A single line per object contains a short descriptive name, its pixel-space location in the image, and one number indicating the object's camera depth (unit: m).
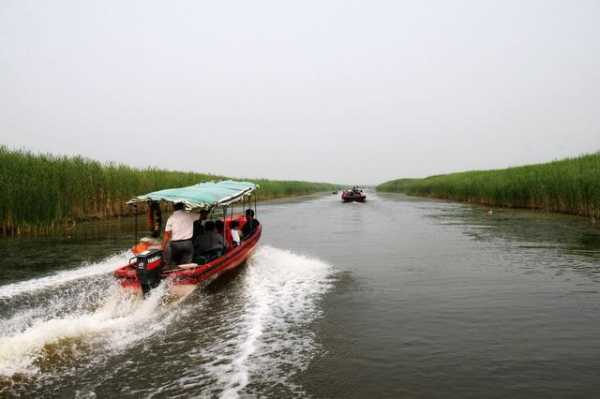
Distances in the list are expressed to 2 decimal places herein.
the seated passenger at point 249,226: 15.30
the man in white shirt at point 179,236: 9.70
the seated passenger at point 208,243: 10.62
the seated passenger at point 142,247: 8.61
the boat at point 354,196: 47.22
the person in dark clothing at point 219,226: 12.70
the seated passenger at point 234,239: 12.69
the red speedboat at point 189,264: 8.21
